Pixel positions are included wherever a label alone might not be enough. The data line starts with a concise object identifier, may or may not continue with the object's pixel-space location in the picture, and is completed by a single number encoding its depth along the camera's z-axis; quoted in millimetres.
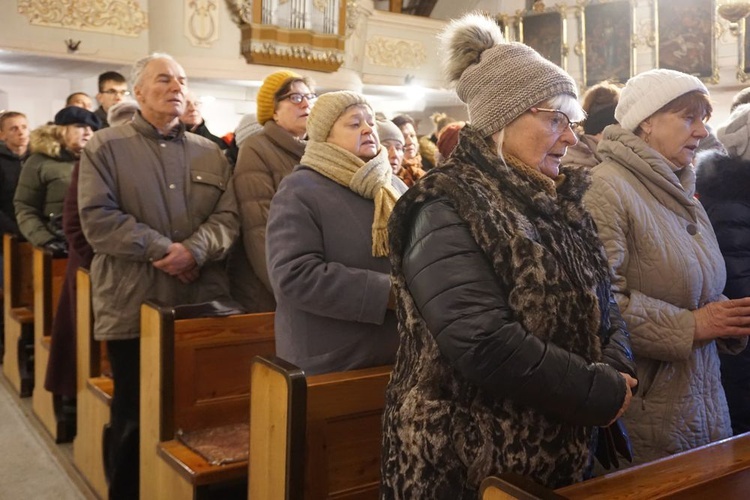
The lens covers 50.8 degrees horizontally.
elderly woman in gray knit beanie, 1271
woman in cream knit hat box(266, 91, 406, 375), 1993
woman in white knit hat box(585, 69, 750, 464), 1778
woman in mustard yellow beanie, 2742
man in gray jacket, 2684
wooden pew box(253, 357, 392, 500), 1765
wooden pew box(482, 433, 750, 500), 1190
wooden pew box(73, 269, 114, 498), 3057
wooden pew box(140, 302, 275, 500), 2398
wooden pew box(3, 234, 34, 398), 4402
